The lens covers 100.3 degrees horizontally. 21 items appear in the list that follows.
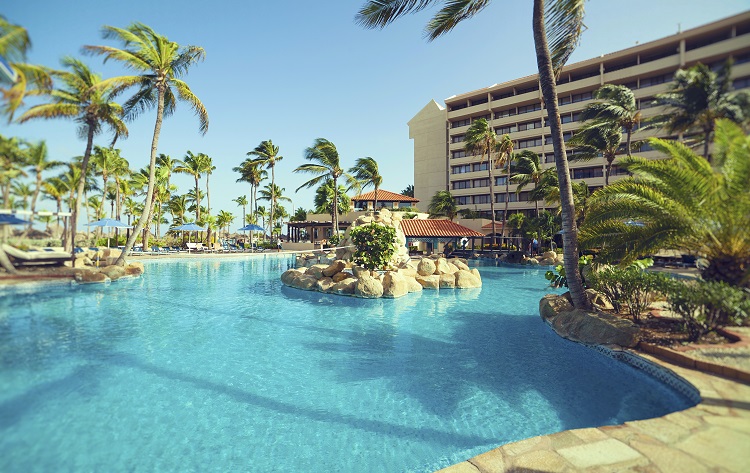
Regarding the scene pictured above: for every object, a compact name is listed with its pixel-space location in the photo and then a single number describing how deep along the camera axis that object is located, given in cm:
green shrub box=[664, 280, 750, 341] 541
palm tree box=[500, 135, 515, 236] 3450
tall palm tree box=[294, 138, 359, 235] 3256
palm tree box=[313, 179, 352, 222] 4628
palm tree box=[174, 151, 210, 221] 4622
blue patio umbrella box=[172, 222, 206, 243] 3664
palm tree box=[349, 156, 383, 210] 3778
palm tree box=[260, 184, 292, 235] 5966
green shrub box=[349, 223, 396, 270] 1716
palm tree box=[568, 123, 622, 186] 1859
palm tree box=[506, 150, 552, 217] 3381
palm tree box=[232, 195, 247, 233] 7788
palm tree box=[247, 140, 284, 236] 4306
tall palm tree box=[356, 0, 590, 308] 841
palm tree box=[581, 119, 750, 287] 436
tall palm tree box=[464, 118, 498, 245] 3491
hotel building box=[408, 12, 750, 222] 3900
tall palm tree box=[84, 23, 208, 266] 1502
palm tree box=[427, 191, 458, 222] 4078
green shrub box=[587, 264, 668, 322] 786
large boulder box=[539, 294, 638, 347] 741
